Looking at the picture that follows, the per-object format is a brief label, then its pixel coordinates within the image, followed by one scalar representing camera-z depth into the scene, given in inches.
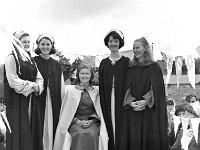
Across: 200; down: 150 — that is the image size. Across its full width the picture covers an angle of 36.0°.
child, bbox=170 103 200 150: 167.3
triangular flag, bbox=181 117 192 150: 167.9
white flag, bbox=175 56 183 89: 231.9
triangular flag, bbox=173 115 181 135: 182.2
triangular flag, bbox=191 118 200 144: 162.8
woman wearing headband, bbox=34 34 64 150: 175.9
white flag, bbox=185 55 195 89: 203.3
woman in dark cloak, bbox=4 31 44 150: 154.8
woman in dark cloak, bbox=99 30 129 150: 177.6
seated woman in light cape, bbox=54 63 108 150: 171.5
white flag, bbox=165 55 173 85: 245.3
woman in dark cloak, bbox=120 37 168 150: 163.0
